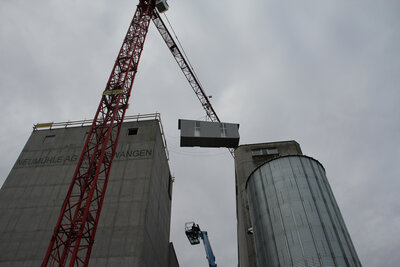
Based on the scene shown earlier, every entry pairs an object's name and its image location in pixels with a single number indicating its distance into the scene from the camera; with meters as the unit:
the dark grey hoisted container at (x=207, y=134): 37.26
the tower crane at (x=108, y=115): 21.64
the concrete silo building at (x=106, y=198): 25.14
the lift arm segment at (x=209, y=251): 37.45
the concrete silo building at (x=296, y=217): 16.38
